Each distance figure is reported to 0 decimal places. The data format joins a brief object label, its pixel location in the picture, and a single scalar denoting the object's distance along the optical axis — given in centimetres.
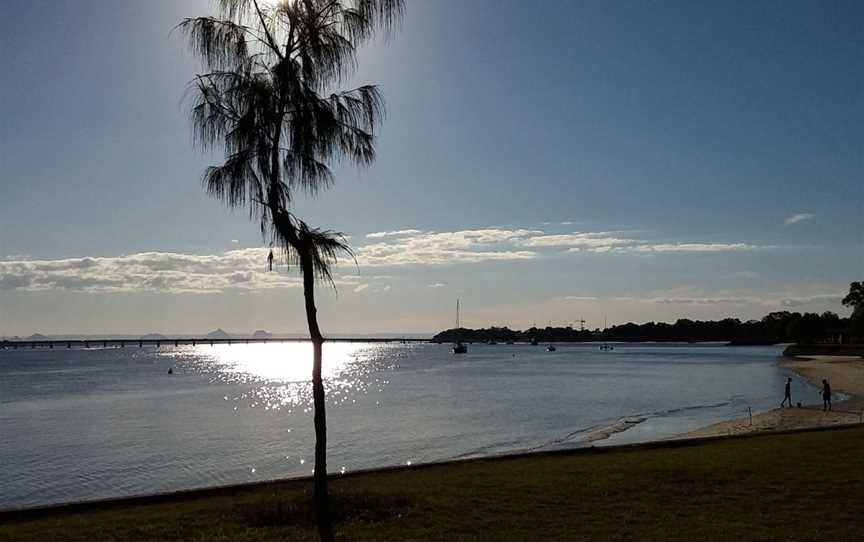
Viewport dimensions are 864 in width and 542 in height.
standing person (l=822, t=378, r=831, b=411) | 4234
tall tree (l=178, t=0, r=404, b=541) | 1061
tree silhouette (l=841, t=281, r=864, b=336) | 15050
